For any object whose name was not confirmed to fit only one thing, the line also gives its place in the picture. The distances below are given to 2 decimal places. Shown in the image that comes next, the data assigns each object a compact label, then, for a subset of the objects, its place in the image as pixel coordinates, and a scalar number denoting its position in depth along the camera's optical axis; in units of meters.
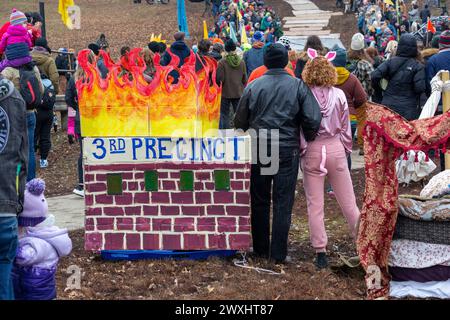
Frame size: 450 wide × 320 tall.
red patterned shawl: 6.33
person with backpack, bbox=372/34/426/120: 10.37
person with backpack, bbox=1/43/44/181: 9.26
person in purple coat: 5.75
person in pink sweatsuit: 7.27
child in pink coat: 9.59
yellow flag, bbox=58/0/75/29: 17.94
